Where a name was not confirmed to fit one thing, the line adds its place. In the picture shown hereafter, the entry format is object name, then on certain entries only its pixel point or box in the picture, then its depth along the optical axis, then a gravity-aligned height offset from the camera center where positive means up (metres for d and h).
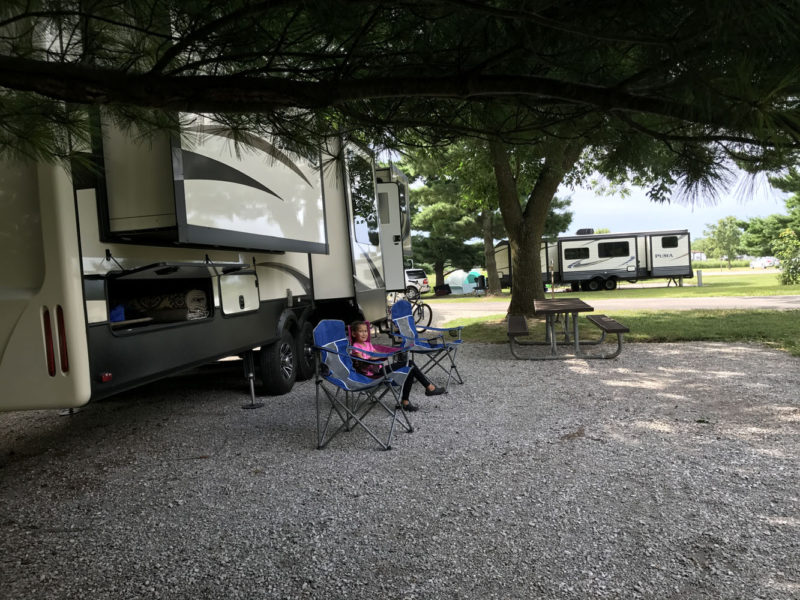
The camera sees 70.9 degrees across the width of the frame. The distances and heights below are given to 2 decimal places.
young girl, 4.95 -0.77
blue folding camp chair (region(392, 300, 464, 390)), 5.69 -0.61
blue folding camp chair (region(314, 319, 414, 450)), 4.09 -0.71
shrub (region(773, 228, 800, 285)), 18.81 -0.23
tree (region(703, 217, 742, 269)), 77.56 +3.00
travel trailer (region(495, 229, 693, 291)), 23.84 +0.40
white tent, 27.34 -0.23
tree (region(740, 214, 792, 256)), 37.58 +1.78
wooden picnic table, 7.30 -0.52
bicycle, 11.65 -0.68
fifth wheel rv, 2.87 +0.29
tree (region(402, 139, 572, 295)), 8.99 +2.12
